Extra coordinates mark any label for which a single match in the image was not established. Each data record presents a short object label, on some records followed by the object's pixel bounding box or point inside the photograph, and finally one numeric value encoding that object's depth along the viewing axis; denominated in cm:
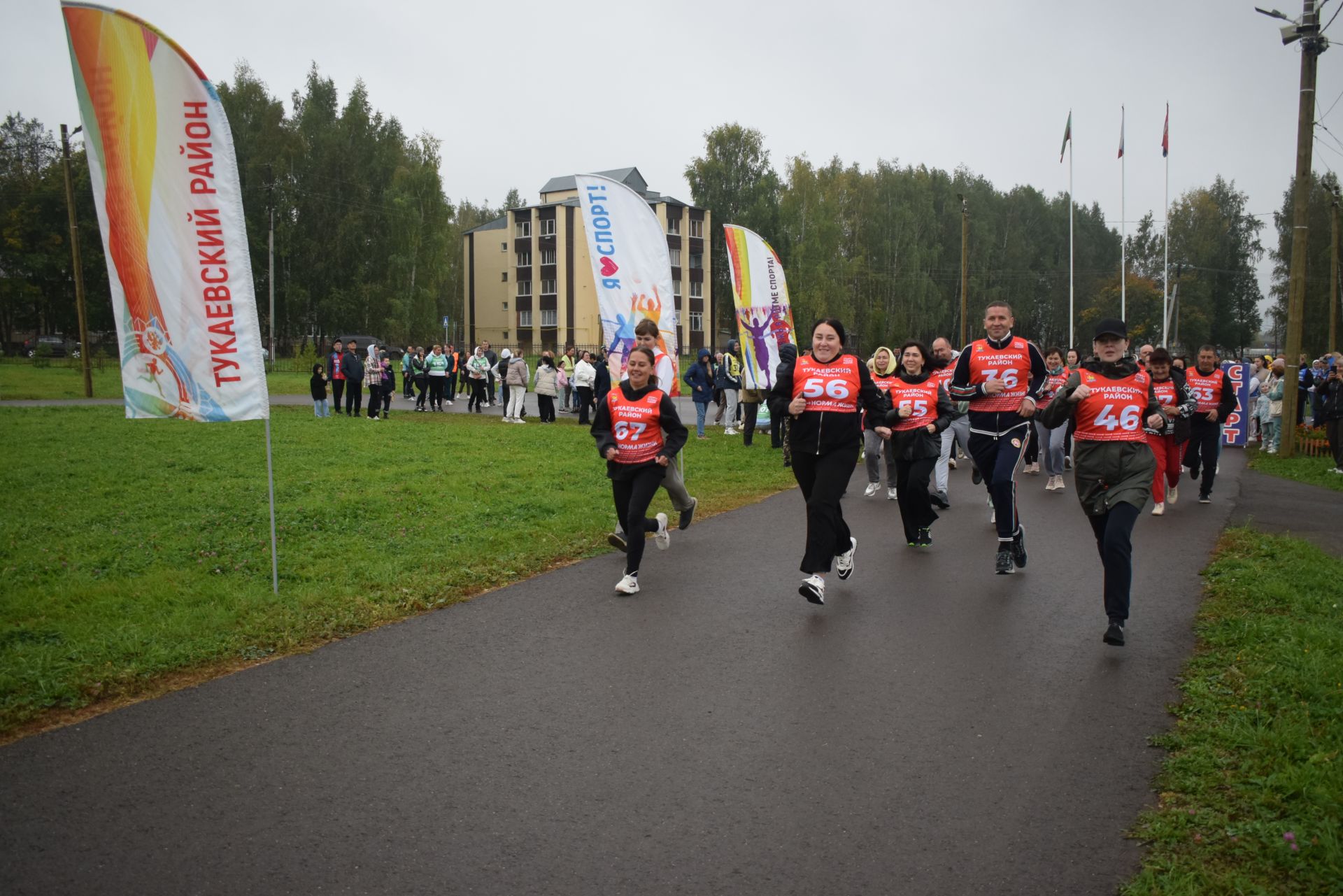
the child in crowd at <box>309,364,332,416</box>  2441
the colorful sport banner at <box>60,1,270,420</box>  662
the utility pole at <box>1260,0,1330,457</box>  1844
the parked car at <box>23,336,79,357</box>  5205
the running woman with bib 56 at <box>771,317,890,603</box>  730
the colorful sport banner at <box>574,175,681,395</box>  1260
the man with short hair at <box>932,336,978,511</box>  1225
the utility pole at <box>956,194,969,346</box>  4097
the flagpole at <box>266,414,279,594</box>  742
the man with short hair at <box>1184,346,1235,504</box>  1286
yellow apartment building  7300
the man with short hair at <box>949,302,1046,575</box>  845
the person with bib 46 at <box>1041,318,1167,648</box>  636
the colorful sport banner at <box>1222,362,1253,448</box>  2262
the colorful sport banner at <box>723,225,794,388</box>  1694
